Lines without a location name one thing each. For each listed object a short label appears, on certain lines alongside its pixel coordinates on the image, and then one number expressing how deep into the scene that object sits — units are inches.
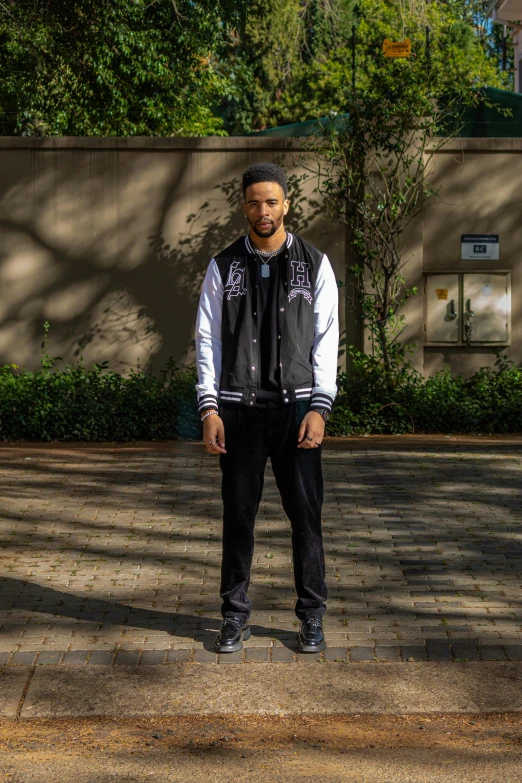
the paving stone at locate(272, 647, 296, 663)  190.1
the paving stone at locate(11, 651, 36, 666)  189.9
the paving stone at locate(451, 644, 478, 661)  191.9
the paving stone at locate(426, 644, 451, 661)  191.2
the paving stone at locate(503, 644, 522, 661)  191.5
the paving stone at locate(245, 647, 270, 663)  189.9
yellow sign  482.9
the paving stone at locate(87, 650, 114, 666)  189.5
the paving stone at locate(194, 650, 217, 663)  189.5
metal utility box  483.5
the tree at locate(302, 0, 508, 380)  469.7
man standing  186.1
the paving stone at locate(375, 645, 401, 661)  191.5
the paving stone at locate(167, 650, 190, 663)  189.7
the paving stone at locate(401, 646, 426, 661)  191.5
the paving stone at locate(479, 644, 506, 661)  191.2
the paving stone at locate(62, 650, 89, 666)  189.6
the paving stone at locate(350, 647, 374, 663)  190.7
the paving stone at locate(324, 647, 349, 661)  191.2
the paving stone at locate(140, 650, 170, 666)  189.2
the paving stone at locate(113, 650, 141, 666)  189.3
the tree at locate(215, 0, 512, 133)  1066.7
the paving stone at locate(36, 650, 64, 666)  189.9
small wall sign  486.0
